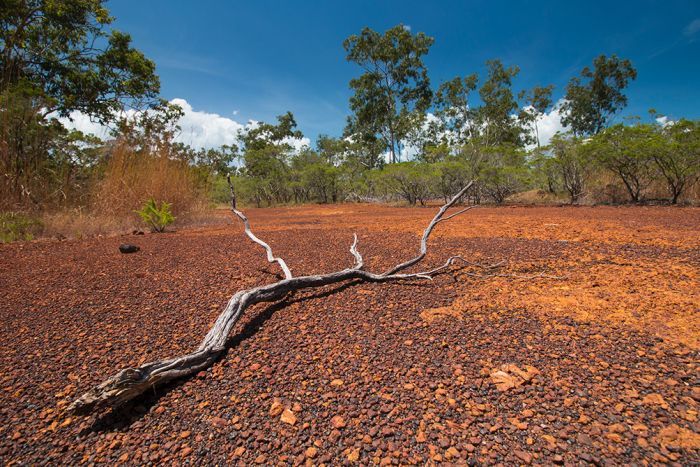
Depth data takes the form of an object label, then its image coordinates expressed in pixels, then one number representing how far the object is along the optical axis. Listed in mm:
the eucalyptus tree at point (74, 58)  6492
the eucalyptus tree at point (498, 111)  19203
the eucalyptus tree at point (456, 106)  19406
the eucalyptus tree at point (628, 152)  8445
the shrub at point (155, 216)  4848
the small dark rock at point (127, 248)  3209
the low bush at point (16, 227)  3902
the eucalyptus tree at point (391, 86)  19453
